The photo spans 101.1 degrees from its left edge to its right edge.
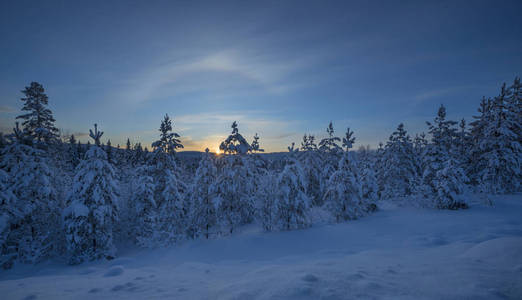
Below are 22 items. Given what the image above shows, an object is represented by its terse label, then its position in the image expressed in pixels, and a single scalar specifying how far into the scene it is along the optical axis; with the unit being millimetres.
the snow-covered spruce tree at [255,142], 34506
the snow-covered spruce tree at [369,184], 22830
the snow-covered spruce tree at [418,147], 30109
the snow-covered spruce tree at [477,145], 24653
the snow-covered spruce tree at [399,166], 27750
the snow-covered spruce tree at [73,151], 53769
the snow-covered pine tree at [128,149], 69131
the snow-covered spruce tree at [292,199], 17734
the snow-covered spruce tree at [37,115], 16766
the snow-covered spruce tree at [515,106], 23159
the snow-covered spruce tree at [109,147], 60997
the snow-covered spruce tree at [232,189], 18984
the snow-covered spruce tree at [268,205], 18078
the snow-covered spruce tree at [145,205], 20109
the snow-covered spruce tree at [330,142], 24288
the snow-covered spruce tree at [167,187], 19906
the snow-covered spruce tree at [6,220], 14156
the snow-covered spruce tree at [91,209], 15656
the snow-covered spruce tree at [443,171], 19172
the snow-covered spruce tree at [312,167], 30469
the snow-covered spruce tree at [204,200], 18891
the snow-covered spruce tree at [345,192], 19875
